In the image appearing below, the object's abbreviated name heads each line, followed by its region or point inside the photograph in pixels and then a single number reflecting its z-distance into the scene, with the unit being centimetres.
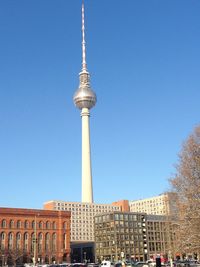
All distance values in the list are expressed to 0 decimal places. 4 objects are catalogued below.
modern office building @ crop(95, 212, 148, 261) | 12767
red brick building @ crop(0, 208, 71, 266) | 10766
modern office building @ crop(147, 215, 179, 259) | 13440
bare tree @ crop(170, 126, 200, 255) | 3528
